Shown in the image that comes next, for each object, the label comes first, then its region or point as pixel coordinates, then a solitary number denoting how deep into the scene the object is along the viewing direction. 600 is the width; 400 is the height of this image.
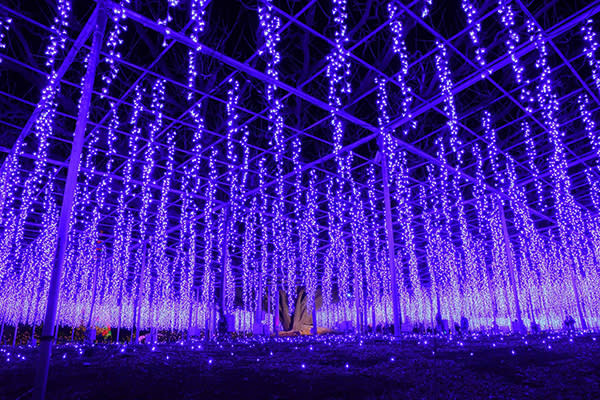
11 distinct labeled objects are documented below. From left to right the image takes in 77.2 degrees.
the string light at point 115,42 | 6.44
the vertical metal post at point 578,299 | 18.01
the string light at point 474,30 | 7.05
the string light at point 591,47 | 7.48
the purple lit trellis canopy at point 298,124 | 7.30
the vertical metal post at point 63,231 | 3.32
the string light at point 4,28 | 6.69
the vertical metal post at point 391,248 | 9.46
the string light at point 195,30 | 6.73
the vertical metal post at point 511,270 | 12.58
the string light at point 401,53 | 7.08
